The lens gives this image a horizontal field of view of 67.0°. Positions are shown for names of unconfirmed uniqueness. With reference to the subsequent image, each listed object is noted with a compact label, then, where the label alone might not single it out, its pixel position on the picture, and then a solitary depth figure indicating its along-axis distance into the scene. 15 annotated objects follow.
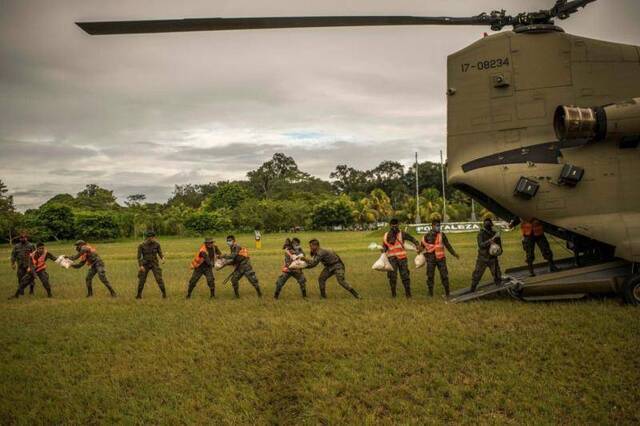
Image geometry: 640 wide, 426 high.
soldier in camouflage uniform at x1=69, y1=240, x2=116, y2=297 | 16.69
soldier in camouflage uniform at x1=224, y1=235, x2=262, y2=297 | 15.23
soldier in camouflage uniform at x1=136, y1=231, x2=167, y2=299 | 15.73
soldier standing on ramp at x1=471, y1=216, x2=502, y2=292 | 12.91
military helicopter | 10.38
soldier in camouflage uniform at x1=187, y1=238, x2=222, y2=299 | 15.27
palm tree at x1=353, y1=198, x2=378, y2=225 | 77.50
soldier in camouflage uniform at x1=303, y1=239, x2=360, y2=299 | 14.00
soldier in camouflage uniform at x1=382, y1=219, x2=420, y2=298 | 13.64
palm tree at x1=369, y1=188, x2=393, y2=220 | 80.69
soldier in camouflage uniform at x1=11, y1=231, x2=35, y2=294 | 17.67
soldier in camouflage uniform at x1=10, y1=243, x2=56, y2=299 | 17.45
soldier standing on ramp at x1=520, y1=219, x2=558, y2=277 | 12.38
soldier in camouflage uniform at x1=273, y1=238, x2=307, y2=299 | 14.61
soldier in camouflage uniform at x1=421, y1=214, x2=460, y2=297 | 13.72
